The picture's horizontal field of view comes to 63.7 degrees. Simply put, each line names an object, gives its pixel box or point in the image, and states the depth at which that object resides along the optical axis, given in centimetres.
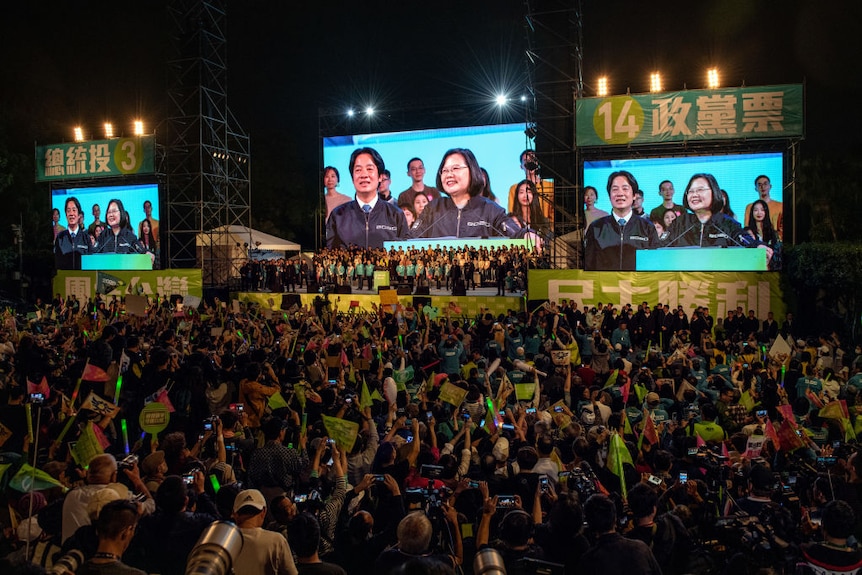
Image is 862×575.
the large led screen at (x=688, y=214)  1917
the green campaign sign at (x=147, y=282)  2250
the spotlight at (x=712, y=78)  2003
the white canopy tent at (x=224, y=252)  2438
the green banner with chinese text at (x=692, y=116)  1889
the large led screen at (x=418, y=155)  3027
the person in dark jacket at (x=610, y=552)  327
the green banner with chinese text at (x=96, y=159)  2561
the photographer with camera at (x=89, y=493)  396
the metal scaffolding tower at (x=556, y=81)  1986
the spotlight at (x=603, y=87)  2152
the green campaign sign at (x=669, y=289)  1752
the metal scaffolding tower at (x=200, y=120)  2433
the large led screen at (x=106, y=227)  2580
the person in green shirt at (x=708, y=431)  629
